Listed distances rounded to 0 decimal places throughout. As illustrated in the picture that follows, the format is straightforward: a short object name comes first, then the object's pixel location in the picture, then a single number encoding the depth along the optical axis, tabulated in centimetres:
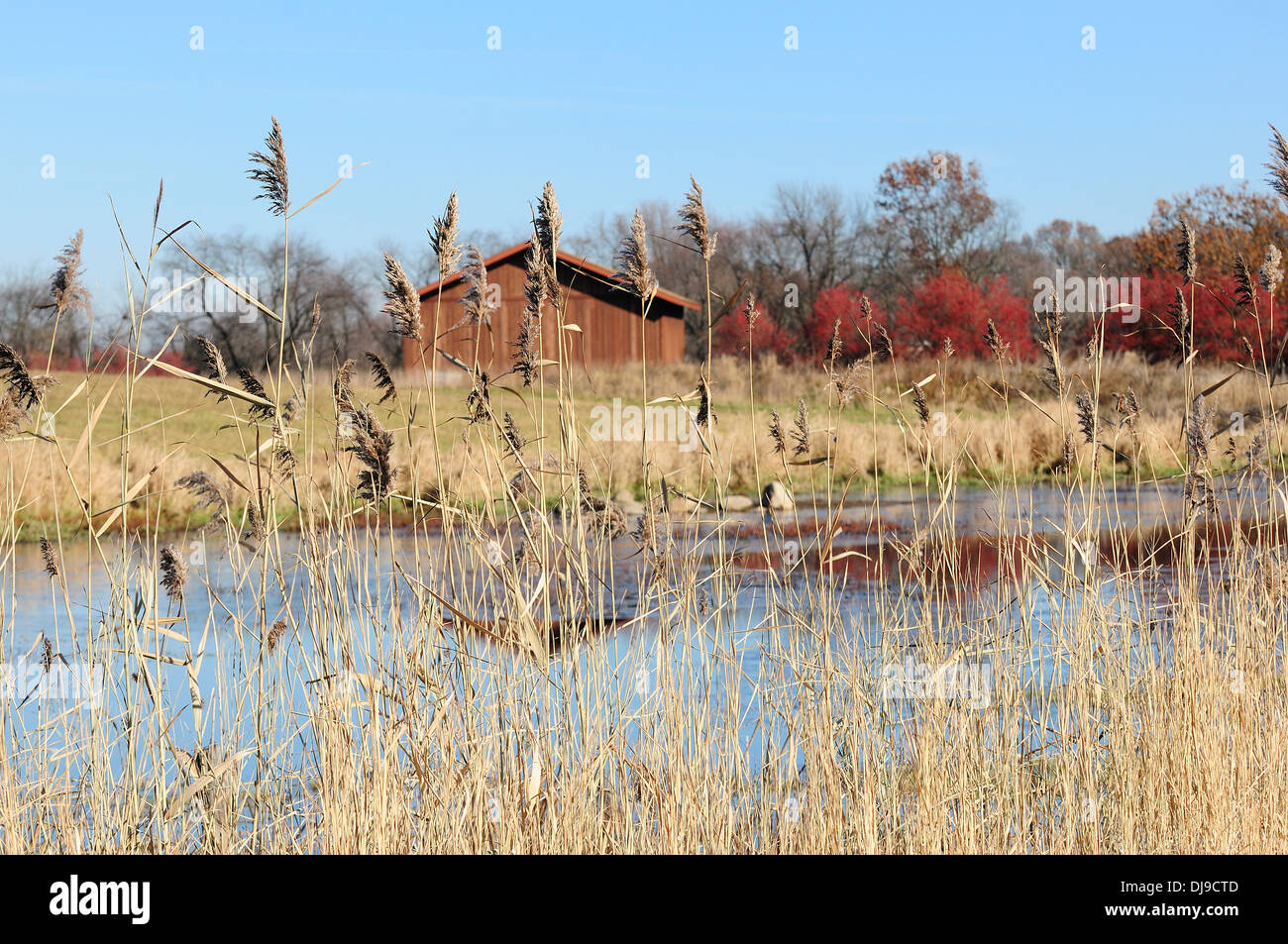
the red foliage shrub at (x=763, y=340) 3716
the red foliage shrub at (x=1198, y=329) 2714
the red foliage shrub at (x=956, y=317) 3262
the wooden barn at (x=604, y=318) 3266
